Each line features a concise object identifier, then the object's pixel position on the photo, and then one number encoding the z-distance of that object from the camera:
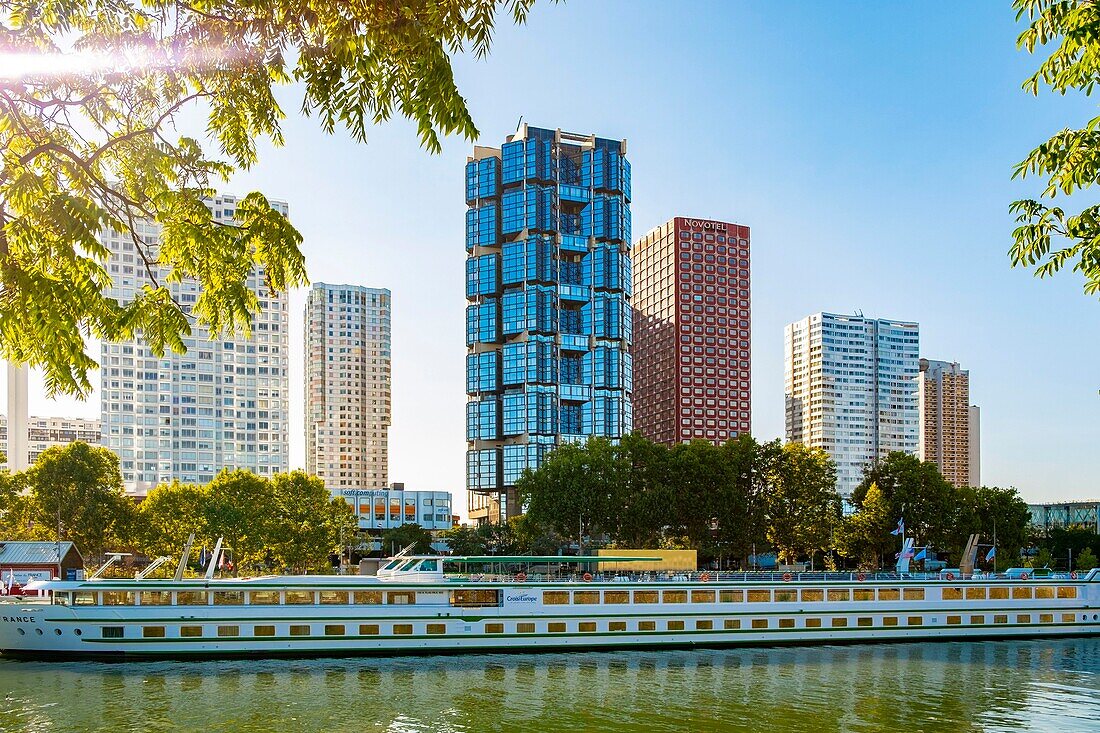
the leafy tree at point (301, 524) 74.19
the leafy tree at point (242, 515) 71.62
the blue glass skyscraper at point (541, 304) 127.81
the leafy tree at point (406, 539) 118.62
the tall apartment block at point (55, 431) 189.25
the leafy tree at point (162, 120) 7.04
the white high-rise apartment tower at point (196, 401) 140.12
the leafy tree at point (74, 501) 73.88
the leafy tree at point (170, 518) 74.75
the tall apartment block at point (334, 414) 196.75
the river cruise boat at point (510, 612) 41.44
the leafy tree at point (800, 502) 81.81
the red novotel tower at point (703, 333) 178.50
